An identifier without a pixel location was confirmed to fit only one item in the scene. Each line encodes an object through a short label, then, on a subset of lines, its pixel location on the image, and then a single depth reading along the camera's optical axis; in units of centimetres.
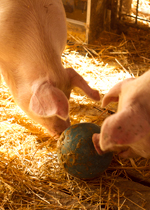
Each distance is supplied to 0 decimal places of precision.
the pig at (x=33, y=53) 211
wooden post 446
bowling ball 202
